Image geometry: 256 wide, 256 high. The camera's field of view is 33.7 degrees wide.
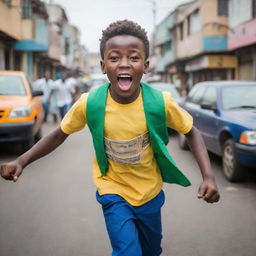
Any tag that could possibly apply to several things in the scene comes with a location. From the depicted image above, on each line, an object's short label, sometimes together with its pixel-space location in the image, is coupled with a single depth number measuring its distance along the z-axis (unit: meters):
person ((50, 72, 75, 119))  14.64
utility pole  37.70
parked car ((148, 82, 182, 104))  13.54
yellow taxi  8.05
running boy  2.47
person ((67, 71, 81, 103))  15.54
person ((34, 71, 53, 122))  14.92
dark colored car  5.88
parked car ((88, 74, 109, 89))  32.12
